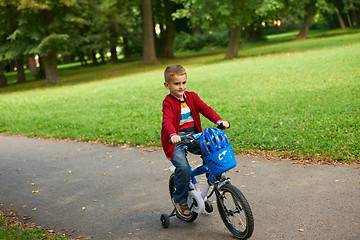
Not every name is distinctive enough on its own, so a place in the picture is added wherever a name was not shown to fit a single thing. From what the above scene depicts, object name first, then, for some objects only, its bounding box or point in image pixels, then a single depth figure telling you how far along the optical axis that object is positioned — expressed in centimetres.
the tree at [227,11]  2564
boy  431
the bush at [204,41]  4831
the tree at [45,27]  2433
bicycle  400
